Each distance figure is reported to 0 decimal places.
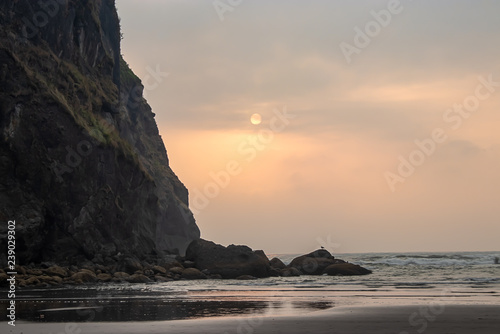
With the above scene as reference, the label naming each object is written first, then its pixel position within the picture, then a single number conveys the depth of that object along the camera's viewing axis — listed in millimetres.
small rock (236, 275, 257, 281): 50950
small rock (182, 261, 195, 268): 56453
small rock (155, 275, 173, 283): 46912
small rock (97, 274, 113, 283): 43969
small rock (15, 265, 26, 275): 42250
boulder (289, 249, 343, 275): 59031
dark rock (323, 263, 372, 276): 55344
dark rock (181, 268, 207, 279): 51188
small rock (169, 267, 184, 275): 52344
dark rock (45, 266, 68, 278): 43094
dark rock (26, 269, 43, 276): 42906
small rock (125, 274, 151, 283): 44697
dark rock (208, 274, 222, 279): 52250
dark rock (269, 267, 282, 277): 55312
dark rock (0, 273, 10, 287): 35156
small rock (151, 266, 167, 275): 50819
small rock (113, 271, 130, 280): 45441
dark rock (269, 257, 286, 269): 62969
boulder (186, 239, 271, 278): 53503
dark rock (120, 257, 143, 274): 49938
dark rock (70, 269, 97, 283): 42119
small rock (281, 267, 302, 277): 56406
